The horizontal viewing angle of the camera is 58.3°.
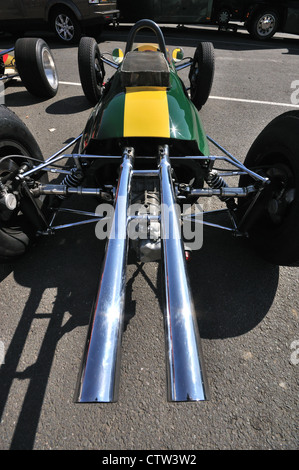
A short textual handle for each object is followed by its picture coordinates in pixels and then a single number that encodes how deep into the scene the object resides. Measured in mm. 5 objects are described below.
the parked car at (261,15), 8633
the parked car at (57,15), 6938
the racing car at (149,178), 1438
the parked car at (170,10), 9273
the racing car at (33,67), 4145
